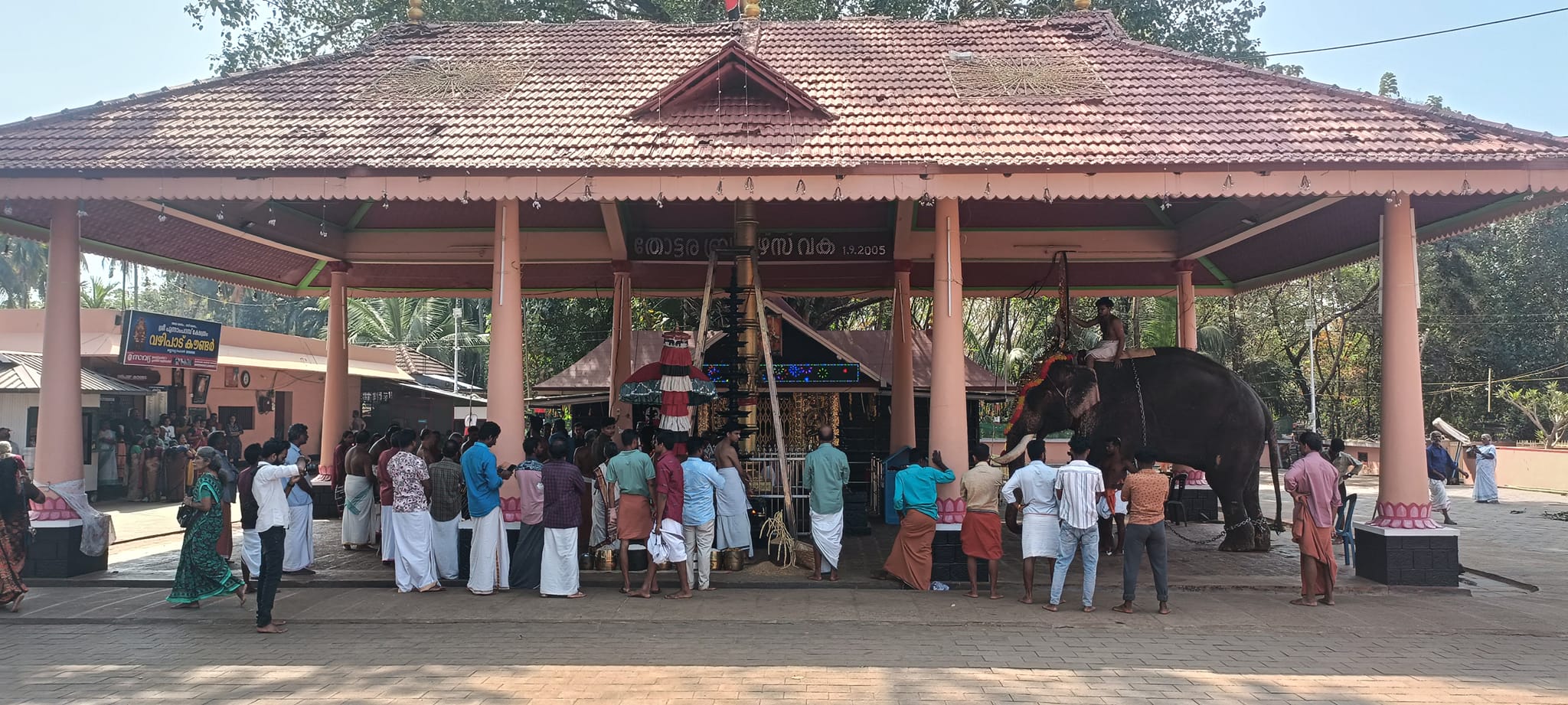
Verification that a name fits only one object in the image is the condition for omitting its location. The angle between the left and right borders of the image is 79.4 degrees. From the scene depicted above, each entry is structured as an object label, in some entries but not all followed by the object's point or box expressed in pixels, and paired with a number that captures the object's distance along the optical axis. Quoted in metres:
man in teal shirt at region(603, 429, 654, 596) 8.73
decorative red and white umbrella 10.47
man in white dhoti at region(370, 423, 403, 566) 9.44
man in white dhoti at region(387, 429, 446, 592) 8.88
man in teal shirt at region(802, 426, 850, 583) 9.17
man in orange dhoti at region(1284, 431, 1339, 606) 8.14
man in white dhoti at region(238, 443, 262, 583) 8.27
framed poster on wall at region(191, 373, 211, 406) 20.06
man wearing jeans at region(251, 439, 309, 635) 7.47
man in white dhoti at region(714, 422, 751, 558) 9.62
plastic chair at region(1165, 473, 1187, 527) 13.70
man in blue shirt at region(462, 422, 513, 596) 8.82
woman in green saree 8.21
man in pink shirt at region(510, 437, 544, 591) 9.05
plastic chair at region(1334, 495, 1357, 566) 9.90
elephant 10.89
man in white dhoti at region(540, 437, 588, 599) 8.73
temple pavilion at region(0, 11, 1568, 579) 8.74
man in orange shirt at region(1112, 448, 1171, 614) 7.86
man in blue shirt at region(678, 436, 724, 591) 8.77
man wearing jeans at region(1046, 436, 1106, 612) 8.04
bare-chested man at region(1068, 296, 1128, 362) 11.31
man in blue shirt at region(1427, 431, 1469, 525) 14.61
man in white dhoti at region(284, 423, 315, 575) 9.63
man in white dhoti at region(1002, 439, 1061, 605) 8.27
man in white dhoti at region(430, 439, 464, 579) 9.04
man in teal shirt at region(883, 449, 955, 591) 8.84
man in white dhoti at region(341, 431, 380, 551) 10.97
